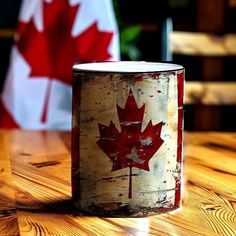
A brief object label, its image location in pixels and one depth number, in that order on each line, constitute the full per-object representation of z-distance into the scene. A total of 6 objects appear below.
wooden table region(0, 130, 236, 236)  0.68
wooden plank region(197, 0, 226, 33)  3.29
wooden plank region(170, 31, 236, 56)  2.37
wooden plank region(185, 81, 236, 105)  2.36
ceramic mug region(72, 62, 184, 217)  0.73
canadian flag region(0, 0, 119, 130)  2.40
